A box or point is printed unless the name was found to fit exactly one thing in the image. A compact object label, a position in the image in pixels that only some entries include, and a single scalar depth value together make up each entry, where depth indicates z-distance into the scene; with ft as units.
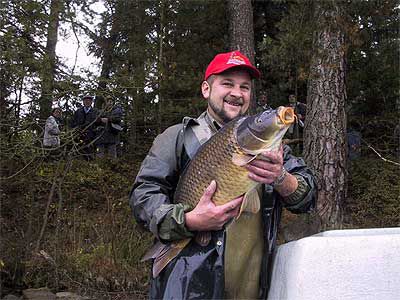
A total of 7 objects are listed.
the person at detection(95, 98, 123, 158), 35.13
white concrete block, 5.87
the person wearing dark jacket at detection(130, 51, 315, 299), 6.88
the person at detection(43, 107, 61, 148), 23.71
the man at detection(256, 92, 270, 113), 41.04
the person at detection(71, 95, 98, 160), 29.34
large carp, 6.17
